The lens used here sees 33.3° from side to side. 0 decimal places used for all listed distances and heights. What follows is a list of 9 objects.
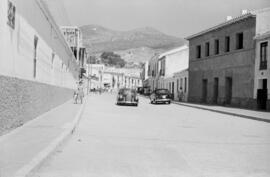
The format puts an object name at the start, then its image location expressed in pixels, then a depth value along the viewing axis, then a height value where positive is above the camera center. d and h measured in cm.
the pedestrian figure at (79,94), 3378 -11
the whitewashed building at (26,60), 1100 +102
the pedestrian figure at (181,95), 5348 +5
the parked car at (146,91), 8048 +64
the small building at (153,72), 8156 +436
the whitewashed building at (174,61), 6956 +526
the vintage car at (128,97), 3547 -25
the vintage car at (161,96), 4241 -13
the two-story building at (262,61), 3200 +270
